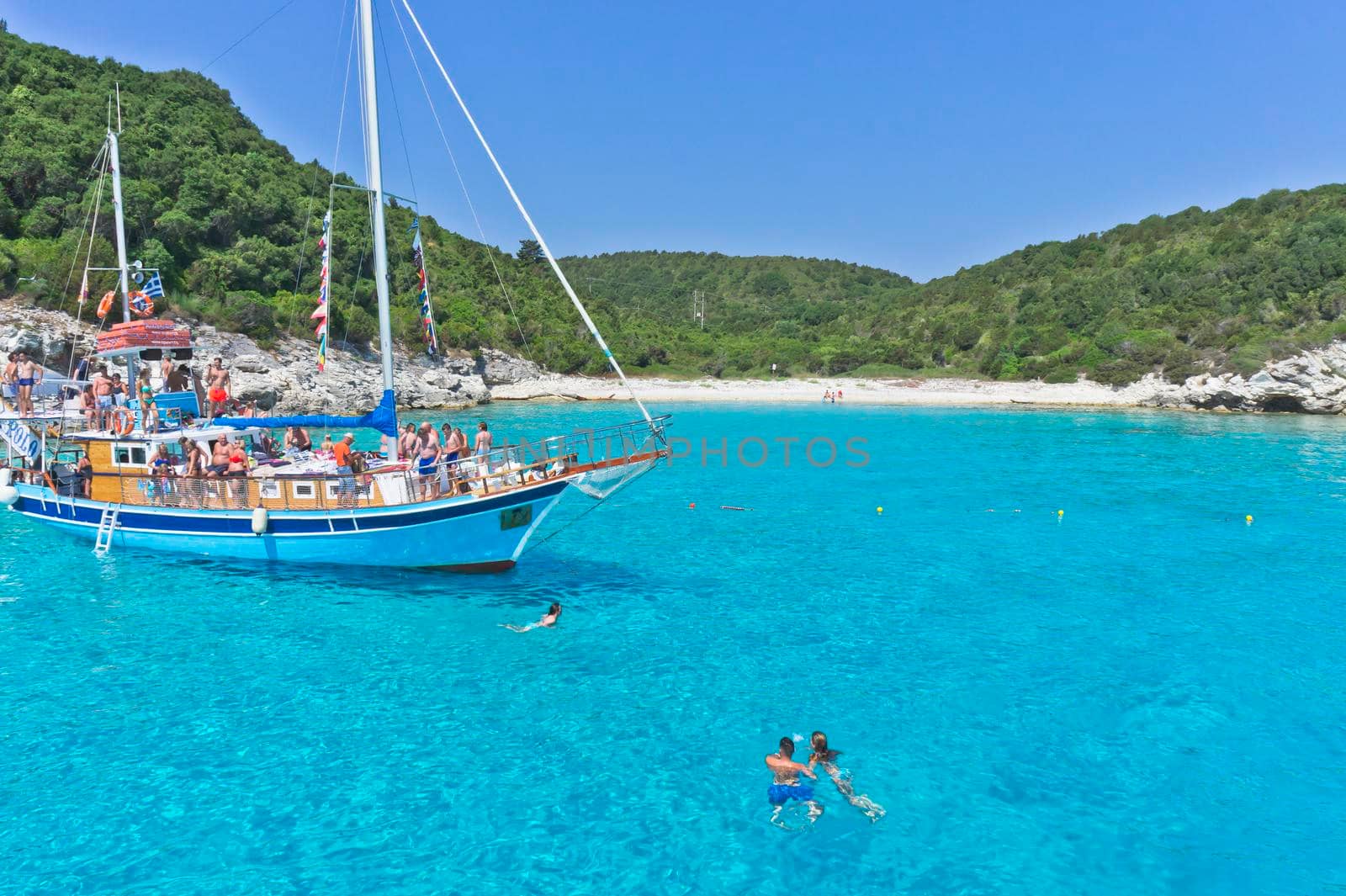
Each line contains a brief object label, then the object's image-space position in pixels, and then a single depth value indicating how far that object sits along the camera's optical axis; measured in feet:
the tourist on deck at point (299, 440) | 72.38
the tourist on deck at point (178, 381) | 74.23
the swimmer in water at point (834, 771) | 32.78
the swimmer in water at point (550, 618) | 50.85
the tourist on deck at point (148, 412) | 68.85
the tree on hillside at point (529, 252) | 359.40
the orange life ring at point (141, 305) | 72.59
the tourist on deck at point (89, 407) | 75.97
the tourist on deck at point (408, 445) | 63.62
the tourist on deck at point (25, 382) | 78.89
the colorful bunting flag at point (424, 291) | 59.31
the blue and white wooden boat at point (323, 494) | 55.52
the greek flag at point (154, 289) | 71.61
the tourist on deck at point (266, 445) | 71.87
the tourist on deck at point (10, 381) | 80.07
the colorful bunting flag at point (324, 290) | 60.18
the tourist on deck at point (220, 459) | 63.16
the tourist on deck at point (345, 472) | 57.88
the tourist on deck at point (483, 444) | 58.54
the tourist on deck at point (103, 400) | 72.33
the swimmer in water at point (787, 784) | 32.24
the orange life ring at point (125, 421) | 68.80
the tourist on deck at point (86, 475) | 68.64
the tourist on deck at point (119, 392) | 74.28
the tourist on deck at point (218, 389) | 71.82
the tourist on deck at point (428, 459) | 56.18
